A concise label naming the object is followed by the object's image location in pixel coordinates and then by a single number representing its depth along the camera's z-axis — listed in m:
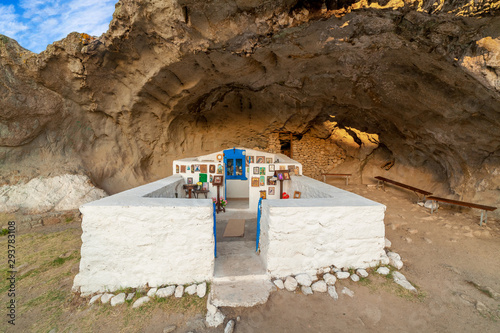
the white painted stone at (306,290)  2.82
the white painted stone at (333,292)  2.76
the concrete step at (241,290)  2.61
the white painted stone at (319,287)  2.86
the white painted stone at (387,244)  3.97
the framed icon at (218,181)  6.41
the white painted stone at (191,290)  2.84
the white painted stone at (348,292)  2.79
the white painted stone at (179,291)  2.79
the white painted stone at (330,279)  2.96
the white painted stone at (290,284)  2.87
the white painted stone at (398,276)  3.08
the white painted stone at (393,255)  3.52
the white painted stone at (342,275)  3.06
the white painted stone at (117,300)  2.70
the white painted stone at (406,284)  2.89
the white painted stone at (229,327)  2.25
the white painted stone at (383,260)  3.33
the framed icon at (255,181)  6.39
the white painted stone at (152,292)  2.80
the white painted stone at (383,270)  3.16
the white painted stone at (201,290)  2.79
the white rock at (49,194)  6.03
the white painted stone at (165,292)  2.80
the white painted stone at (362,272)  3.09
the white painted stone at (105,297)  2.73
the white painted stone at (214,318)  2.36
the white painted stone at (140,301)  2.66
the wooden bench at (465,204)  5.09
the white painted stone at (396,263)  3.31
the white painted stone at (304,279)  2.93
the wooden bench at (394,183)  6.72
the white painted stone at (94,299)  2.73
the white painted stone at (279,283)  2.90
